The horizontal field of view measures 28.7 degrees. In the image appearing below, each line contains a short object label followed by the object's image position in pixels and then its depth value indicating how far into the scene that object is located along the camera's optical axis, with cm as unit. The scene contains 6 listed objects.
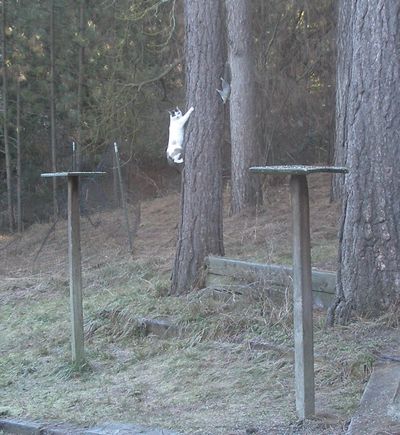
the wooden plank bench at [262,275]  811
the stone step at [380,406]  484
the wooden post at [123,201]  1320
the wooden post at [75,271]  742
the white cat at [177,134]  984
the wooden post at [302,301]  521
